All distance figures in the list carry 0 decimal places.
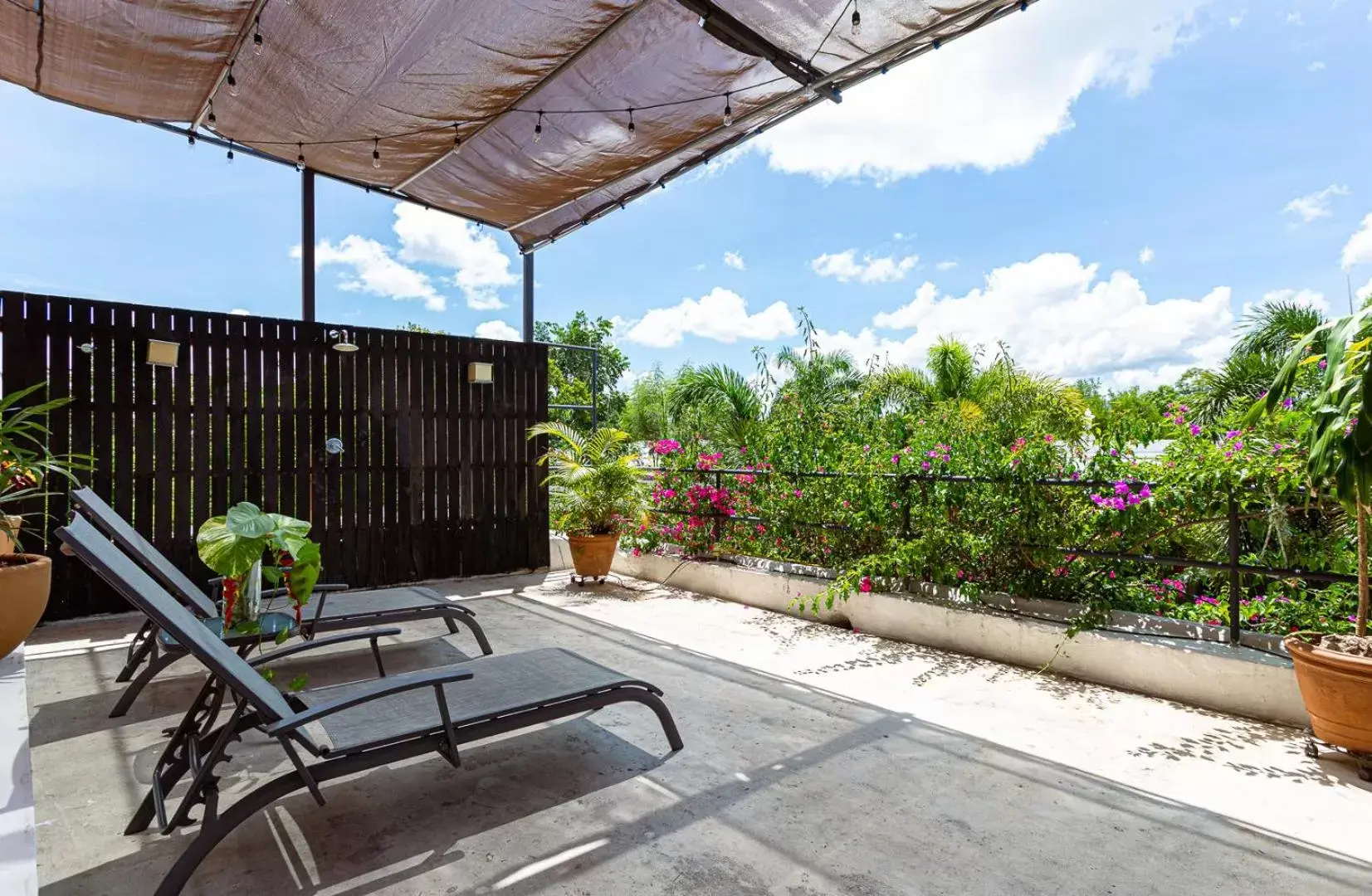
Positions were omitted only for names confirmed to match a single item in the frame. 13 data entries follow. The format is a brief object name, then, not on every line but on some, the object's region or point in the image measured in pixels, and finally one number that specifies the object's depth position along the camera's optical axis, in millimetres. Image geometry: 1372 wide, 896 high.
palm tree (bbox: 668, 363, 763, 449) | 13430
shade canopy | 3818
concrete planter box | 3287
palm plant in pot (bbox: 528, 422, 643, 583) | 6652
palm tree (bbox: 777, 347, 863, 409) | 6539
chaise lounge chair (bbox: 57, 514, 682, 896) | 1904
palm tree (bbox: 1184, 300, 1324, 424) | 8703
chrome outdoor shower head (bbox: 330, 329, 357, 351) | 6152
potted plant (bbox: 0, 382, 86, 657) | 3602
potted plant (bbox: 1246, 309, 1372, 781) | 2633
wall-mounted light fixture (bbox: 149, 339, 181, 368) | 5336
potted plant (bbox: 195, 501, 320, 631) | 2986
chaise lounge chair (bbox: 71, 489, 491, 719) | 2873
